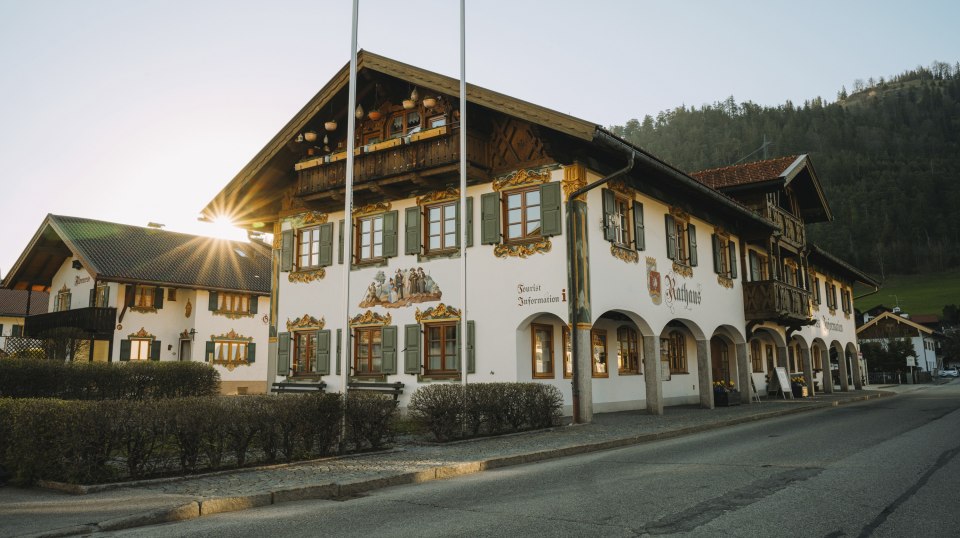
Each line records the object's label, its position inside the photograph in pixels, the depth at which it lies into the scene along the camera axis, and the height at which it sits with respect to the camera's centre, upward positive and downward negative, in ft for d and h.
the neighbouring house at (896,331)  264.31 +15.41
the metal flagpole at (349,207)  41.65 +10.81
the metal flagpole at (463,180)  50.80 +14.68
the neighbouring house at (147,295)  110.83 +14.59
